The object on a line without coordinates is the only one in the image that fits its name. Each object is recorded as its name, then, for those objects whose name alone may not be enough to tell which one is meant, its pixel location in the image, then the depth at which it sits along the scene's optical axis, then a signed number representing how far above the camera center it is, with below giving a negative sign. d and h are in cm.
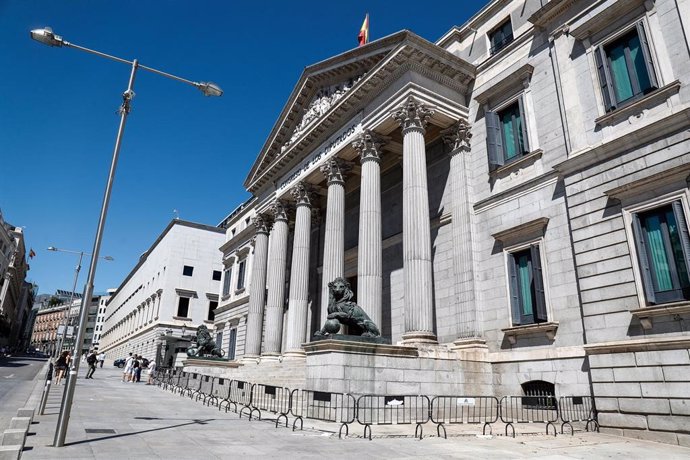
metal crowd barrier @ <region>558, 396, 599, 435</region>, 1368 -88
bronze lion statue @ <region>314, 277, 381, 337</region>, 1612 +208
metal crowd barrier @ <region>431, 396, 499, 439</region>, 1556 -113
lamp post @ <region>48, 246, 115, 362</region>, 3309 +806
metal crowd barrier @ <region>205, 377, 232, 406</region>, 1840 -82
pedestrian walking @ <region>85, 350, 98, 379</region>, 3208 +45
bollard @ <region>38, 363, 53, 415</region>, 1222 -72
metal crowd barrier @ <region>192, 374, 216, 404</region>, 2006 -78
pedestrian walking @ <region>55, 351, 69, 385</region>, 2586 +33
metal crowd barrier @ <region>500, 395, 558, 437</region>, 1557 -99
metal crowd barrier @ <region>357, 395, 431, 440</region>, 1409 -106
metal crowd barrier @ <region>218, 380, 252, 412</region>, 1777 -83
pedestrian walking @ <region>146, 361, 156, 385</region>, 3266 -15
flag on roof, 2867 +2078
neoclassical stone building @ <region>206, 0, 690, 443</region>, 1312 +633
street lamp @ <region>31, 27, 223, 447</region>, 821 +413
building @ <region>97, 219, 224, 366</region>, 6094 +1133
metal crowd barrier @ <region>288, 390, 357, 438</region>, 1346 -90
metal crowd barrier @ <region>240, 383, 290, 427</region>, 1611 -95
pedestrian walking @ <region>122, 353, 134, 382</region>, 3453 +3
